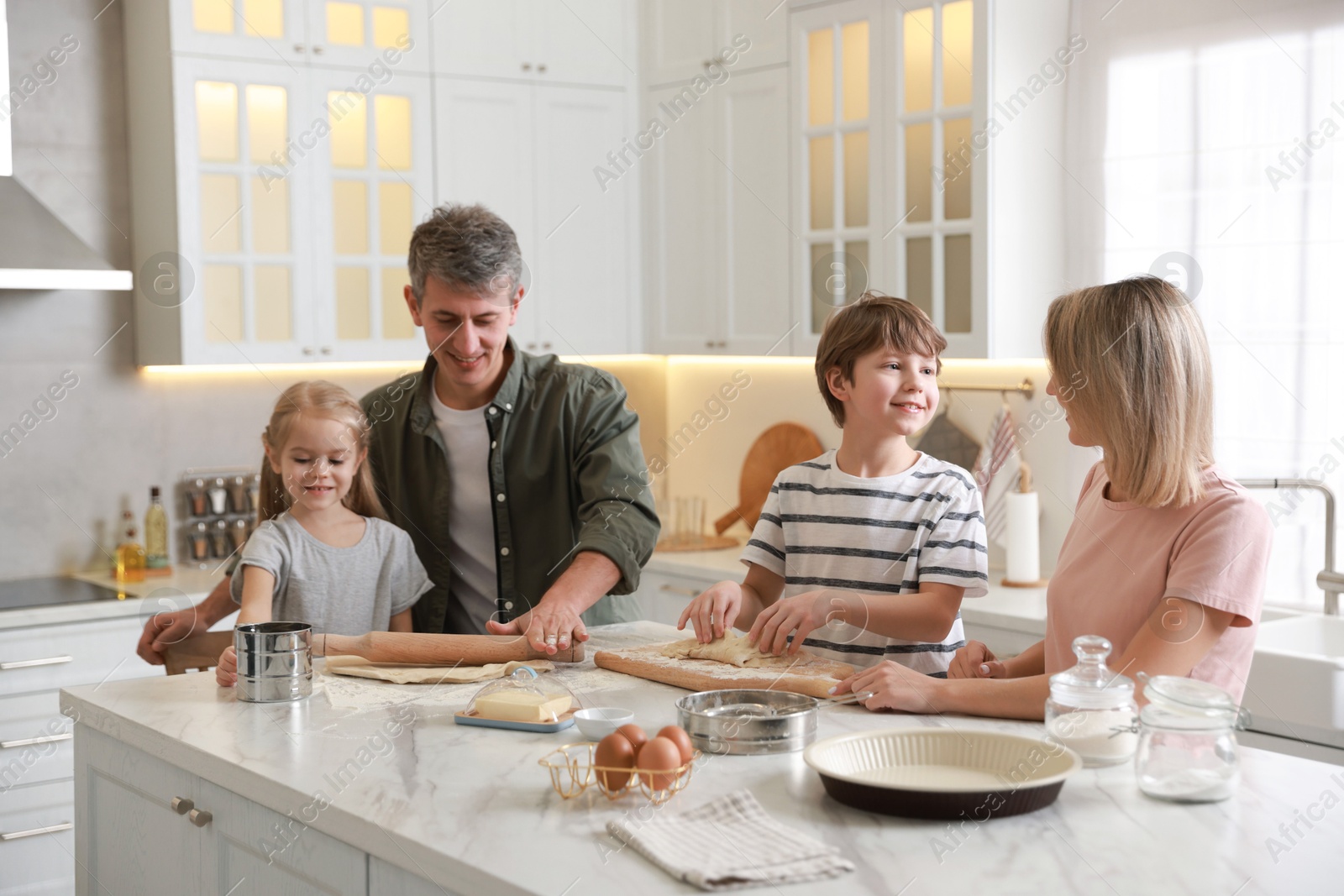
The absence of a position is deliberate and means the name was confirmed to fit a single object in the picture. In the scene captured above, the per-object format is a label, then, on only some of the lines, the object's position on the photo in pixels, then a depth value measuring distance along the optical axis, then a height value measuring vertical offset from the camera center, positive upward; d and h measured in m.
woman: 1.41 -0.14
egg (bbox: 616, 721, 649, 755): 1.26 -0.32
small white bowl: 1.45 -0.35
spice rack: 3.76 -0.30
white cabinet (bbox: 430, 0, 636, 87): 3.80 +1.10
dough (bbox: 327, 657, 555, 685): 1.76 -0.36
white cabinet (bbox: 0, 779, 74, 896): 3.09 -1.02
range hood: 3.16 +0.40
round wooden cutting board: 3.99 -0.17
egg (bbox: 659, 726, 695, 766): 1.26 -0.32
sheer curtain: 2.86 +0.47
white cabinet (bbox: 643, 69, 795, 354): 3.74 +0.56
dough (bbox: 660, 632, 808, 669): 1.73 -0.34
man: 2.17 -0.10
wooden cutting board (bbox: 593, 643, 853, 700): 1.64 -0.35
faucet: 2.55 -0.33
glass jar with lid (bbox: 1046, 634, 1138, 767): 1.31 -0.31
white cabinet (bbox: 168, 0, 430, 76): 3.39 +1.02
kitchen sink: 2.31 -0.53
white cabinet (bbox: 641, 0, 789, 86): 3.70 +1.09
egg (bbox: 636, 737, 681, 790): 1.22 -0.33
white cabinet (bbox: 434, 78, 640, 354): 3.84 +0.65
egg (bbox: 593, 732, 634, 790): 1.24 -0.33
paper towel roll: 3.20 -0.33
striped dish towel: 3.35 -0.18
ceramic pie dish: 1.17 -0.35
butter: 1.52 -0.35
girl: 1.98 -0.20
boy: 1.80 -0.18
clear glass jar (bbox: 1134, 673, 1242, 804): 1.21 -0.32
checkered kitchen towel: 1.04 -0.37
